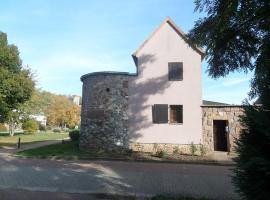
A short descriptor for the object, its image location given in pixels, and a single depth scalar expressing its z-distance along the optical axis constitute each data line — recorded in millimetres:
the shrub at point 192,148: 20312
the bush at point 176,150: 20542
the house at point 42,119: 87800
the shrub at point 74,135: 30000
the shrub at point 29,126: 50319
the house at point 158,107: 20828
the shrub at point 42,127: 75875
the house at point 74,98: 106969
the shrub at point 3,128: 70594
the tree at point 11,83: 25500
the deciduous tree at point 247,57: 6078
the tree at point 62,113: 69250
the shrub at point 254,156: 5961
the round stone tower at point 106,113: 21109
